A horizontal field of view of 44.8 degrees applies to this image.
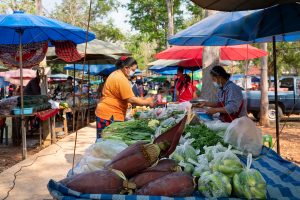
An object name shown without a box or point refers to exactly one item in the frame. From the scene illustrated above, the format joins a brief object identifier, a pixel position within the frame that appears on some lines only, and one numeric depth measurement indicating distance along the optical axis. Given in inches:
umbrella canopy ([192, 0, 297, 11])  141.8
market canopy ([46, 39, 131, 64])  432.5
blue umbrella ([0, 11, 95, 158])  254.7
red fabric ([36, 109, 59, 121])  331.6
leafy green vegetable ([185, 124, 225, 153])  115.1
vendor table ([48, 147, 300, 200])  74.7
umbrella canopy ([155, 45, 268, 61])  358.6
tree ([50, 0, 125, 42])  1449.3
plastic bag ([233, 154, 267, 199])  75.6
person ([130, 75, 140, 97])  496.0
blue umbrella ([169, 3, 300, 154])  151.6
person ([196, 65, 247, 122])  193.5
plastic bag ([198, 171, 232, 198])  76.3
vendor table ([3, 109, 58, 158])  363.4
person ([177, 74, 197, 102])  366.3
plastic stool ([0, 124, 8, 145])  383.0
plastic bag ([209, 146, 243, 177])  80.4
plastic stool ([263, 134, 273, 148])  173.6
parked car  590.6
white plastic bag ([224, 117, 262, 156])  117.9
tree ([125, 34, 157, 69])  1928.2
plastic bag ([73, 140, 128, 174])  94.4
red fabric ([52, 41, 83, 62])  358.0
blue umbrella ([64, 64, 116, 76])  742.4
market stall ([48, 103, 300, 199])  75.9
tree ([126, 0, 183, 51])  1160.8
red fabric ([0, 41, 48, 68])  343.0
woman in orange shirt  192.7
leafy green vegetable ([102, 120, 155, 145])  133.1
